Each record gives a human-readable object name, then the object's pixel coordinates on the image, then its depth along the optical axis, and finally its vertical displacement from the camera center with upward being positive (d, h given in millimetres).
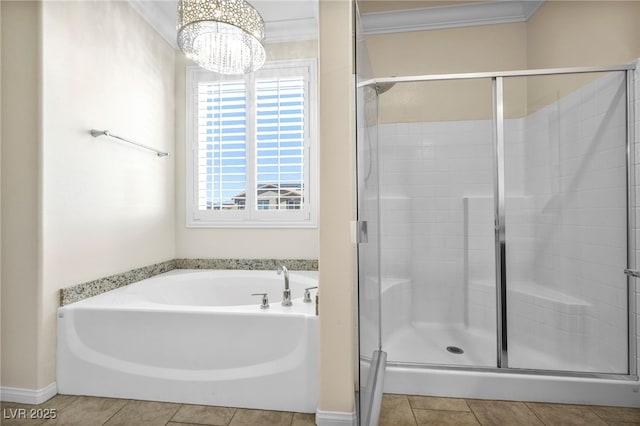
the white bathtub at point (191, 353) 1523 -699
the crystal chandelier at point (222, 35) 1683 +1010
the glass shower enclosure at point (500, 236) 1662 -163
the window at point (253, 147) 2623 +543
